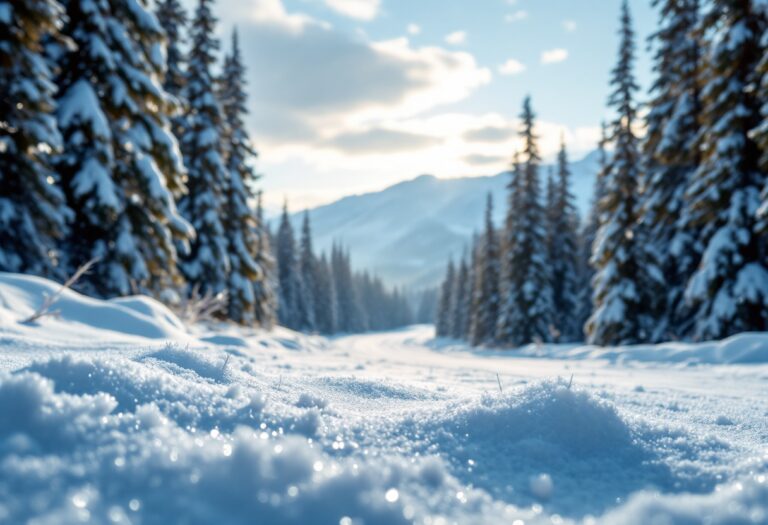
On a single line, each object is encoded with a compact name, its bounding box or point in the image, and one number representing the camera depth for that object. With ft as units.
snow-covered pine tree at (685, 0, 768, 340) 39.04
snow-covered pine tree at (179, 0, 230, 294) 58.18
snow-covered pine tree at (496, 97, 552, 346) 83.92
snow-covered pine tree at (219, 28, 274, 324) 64.23
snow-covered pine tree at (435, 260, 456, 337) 190.60
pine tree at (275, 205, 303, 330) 149.18
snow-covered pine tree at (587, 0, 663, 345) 57.62
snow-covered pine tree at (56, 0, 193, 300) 32.14
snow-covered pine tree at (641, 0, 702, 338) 51.88
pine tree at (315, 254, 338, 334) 189.88
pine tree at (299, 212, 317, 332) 158.51
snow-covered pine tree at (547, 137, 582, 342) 97.14
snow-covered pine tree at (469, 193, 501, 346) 107.04
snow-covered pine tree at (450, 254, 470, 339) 161.58
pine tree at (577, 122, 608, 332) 99.35
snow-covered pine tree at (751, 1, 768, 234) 34.56
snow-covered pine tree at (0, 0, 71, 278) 27.20
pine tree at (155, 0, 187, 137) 60.29
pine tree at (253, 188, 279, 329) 78.54
